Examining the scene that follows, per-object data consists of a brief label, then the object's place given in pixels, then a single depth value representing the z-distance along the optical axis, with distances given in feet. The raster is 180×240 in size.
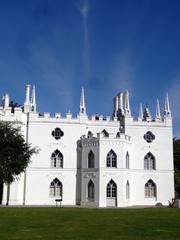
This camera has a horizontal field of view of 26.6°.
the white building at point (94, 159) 144.56
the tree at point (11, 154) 120.26
